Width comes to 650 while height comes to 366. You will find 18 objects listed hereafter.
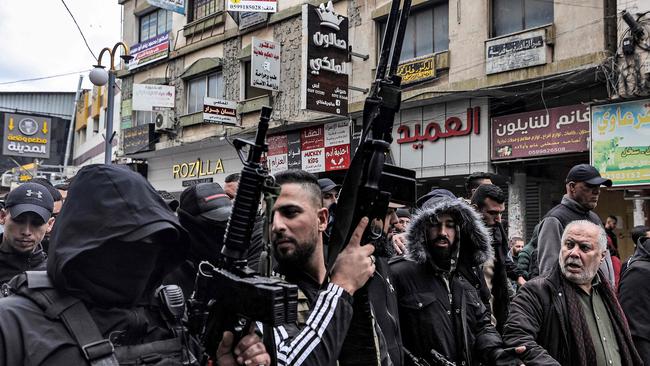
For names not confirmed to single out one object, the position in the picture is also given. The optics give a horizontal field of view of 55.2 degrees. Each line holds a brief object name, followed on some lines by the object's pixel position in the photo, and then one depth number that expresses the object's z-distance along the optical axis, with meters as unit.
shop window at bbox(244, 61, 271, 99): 18.47
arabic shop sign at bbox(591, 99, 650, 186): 10.28
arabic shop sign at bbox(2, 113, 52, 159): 31.83
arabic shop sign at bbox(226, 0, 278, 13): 15.87
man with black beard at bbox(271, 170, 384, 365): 2.24
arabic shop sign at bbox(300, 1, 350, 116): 13.67
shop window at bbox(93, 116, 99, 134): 32.74
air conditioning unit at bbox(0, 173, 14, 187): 29.50
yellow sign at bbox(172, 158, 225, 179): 19.72
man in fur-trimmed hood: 3.49
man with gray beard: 3.68
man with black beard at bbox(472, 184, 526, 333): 4.54
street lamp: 11.21
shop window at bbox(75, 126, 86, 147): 35.94
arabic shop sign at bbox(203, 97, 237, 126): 17.19
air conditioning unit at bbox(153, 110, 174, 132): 20.67
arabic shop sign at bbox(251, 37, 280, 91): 16.27
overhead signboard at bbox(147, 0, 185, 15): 18.43
